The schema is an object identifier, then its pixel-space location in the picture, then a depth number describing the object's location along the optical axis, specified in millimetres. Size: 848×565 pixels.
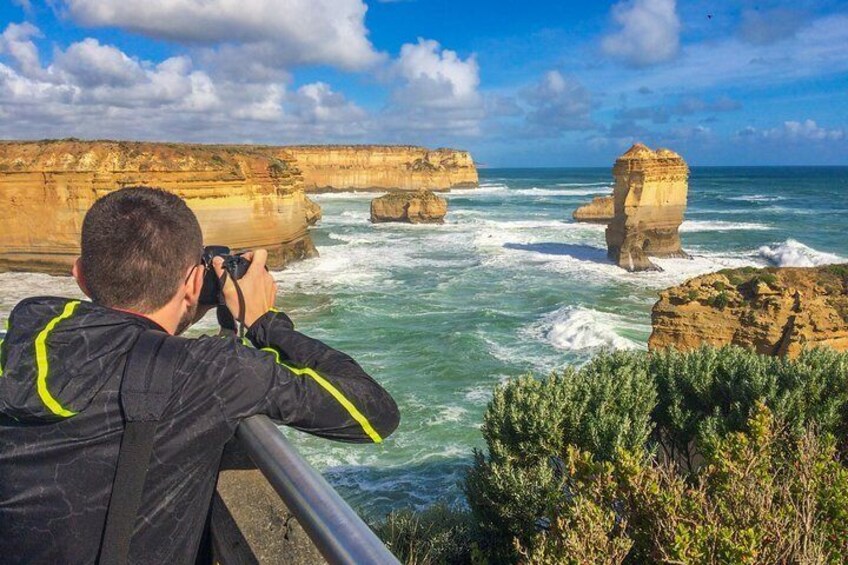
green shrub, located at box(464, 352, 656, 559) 5664
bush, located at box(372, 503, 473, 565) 5633
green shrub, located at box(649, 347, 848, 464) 5891
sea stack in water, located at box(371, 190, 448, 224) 54375
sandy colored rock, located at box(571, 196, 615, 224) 52438
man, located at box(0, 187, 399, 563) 1490
